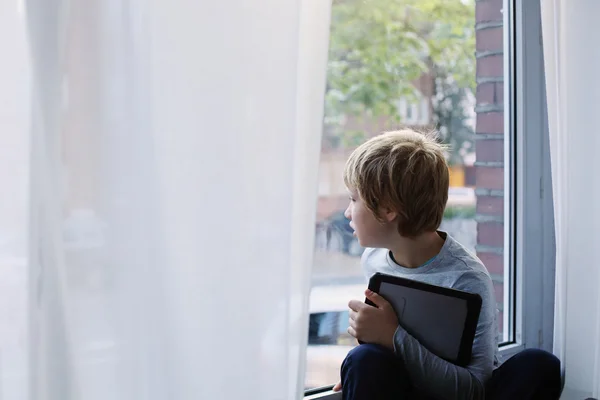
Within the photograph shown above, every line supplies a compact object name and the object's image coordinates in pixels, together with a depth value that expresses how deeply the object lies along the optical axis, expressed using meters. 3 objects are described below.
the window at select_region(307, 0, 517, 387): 1.63
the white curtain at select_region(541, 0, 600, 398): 1.55
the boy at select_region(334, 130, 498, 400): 1.31
